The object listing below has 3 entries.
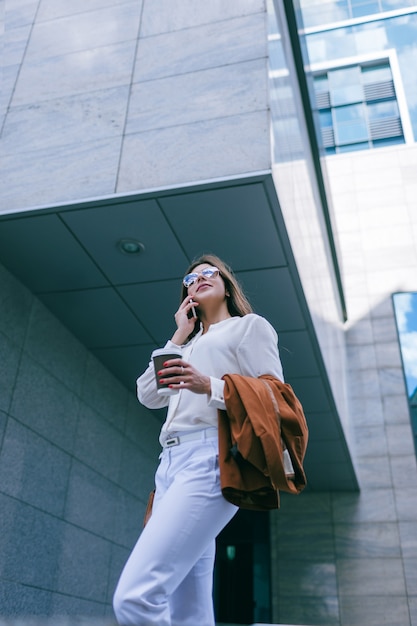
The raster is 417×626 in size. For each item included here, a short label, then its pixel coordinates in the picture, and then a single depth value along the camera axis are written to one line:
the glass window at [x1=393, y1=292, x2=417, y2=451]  11.47
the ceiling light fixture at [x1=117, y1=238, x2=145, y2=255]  4.98
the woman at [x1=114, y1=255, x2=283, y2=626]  1.96
